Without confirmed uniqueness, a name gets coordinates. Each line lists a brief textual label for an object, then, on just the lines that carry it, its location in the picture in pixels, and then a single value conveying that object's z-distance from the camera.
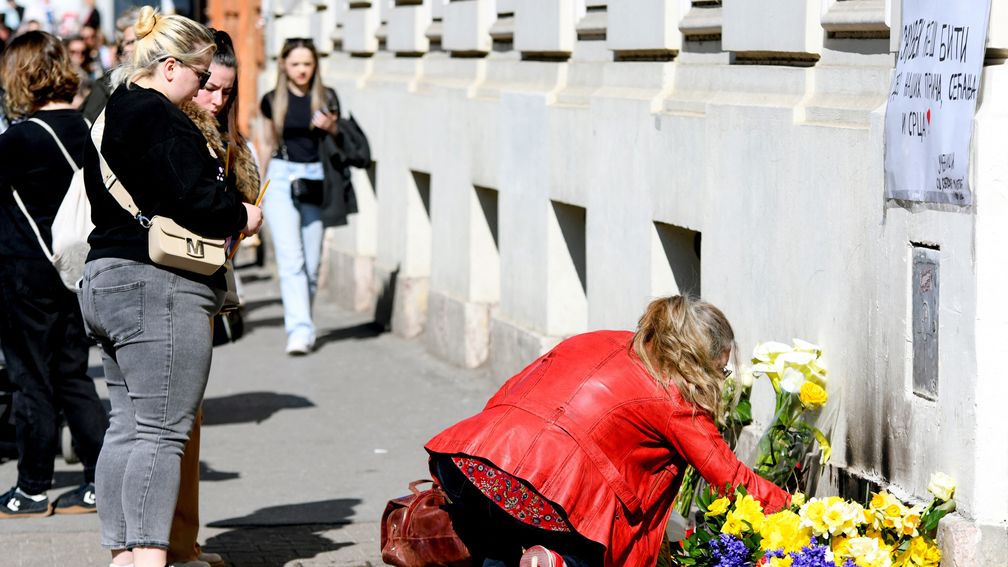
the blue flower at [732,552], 8.65
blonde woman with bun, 8.78
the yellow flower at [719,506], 8.62
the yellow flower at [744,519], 8.61
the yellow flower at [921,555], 8.92
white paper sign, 8.84
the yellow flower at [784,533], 8.63
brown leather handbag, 9.22
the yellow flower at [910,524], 8.99
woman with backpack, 11.82
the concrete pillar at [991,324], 8.69
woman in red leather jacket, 8.54
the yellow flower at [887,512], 8.99
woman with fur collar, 9.58
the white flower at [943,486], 8.91
